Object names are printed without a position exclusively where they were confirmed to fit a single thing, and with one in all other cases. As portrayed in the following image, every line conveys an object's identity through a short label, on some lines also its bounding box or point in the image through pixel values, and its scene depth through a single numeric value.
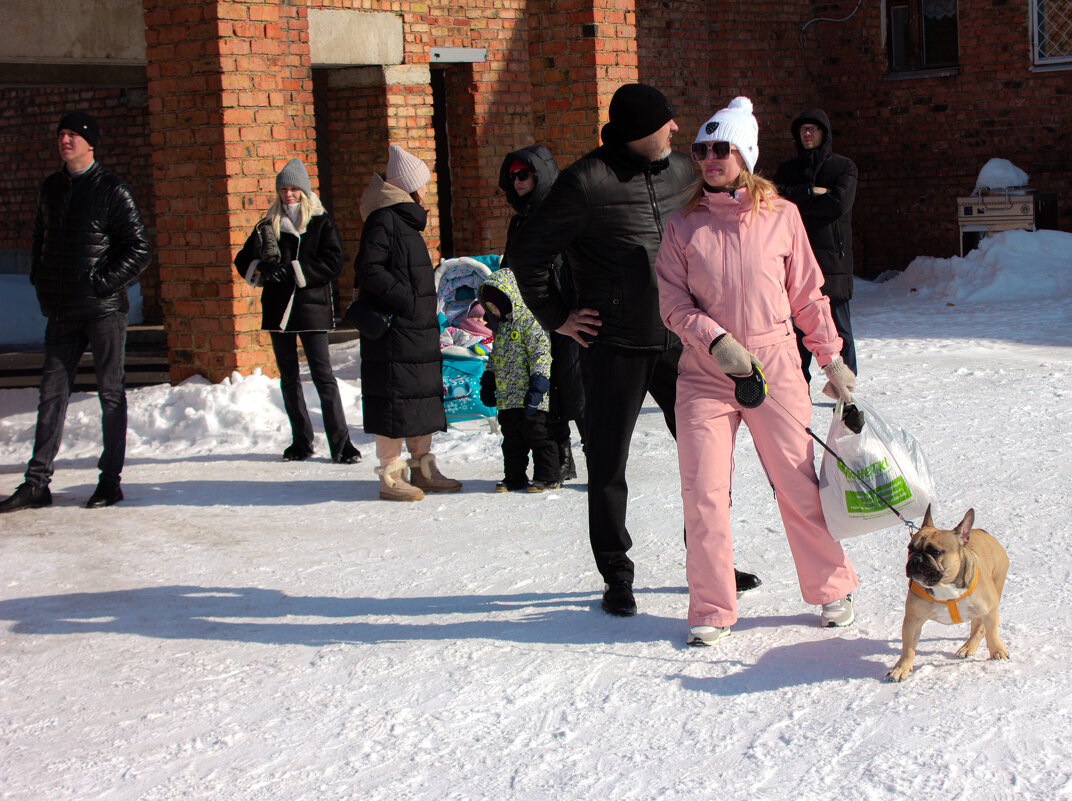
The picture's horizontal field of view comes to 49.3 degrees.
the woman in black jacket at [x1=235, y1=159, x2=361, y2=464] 7.00
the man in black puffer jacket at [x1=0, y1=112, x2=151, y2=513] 6.12
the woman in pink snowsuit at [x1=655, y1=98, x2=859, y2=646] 3.80
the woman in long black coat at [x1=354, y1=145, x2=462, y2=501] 6.02
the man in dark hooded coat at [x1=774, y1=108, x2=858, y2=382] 7.12
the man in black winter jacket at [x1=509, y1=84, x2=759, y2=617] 4.10
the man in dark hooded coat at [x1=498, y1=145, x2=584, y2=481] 5.56
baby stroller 7.89
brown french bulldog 3.38
